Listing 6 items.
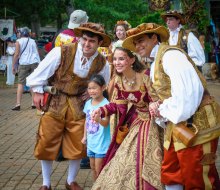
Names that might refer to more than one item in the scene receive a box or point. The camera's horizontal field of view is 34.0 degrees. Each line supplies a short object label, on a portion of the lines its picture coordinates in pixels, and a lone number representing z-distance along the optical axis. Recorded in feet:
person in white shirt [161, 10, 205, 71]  18.84
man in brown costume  11.67
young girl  11.65
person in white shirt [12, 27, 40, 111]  26.97
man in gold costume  8.15
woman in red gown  9.88
